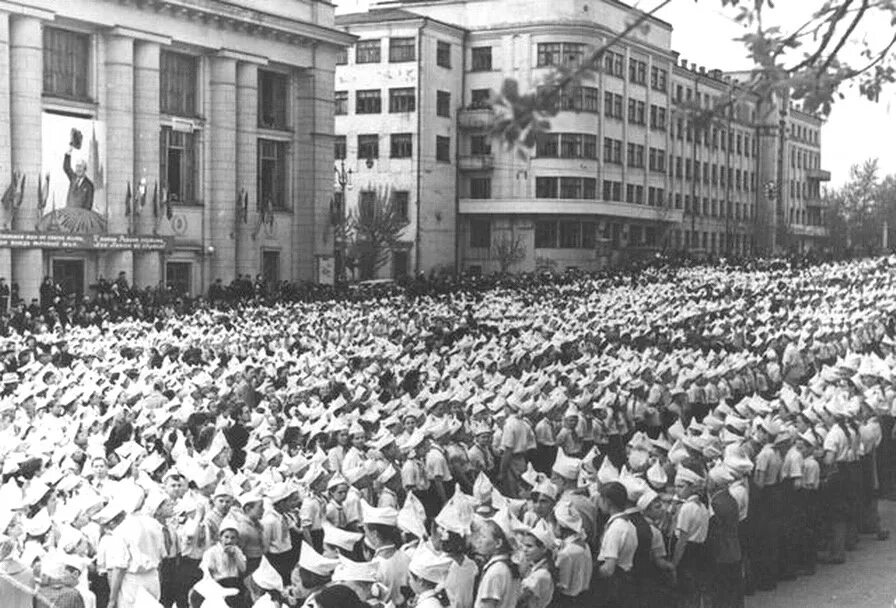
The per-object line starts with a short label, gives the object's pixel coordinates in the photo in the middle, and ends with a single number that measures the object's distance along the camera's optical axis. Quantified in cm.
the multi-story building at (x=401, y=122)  7212
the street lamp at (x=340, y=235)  6209
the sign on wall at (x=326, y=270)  5700
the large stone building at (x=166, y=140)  4350
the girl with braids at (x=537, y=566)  973
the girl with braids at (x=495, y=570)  914
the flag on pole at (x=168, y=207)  4908
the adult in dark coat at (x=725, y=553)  1187
